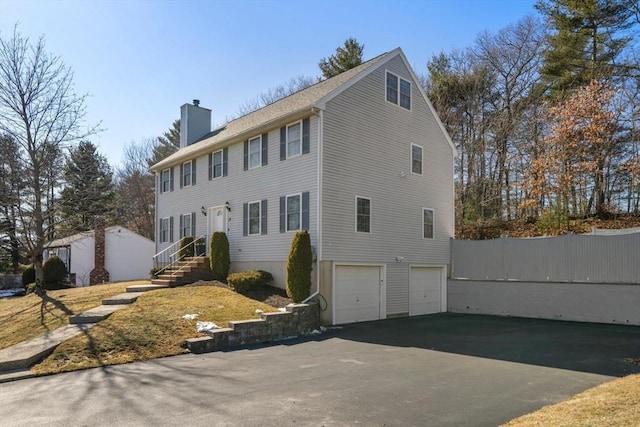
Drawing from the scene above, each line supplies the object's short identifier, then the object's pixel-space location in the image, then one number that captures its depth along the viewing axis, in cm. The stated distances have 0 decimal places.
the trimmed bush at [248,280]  1364
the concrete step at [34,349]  791
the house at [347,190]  1343
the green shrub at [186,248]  1759
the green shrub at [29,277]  2224
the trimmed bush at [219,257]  1559
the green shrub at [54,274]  2033
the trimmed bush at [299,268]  1248
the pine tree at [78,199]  1697
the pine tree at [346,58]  2834
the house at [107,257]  2555
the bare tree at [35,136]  1566
